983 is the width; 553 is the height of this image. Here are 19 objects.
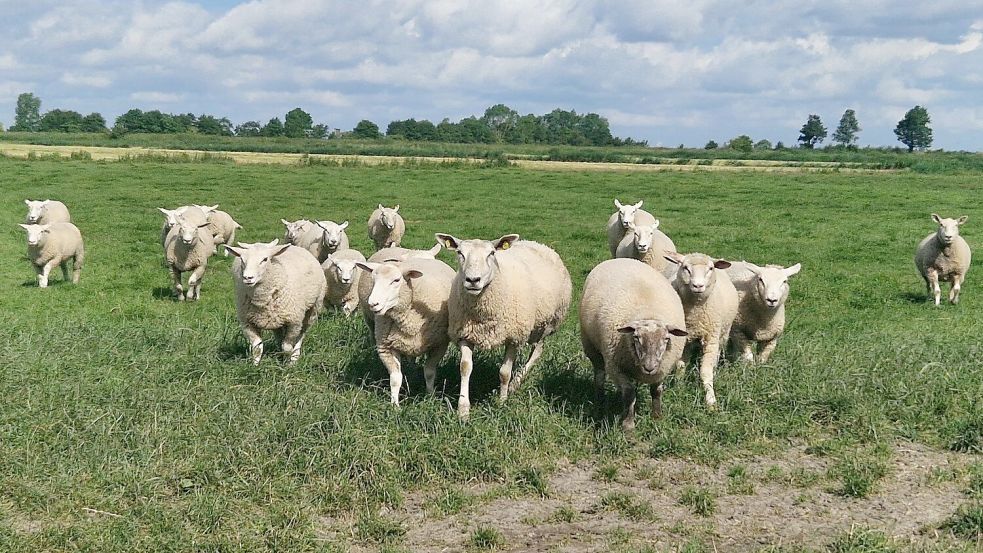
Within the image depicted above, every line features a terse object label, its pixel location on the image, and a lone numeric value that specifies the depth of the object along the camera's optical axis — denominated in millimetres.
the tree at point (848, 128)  139125
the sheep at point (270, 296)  8758
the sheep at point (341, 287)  10906
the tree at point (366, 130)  116750
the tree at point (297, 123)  120000
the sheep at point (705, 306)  7922
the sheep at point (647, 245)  12203
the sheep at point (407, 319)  7434
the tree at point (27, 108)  169875
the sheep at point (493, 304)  7066
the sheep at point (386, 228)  18828
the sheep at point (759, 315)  8656
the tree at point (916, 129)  117688
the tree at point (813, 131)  117569
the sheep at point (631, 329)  6543
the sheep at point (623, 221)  14865
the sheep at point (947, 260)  13844
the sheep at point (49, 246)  14938
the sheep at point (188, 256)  14023
